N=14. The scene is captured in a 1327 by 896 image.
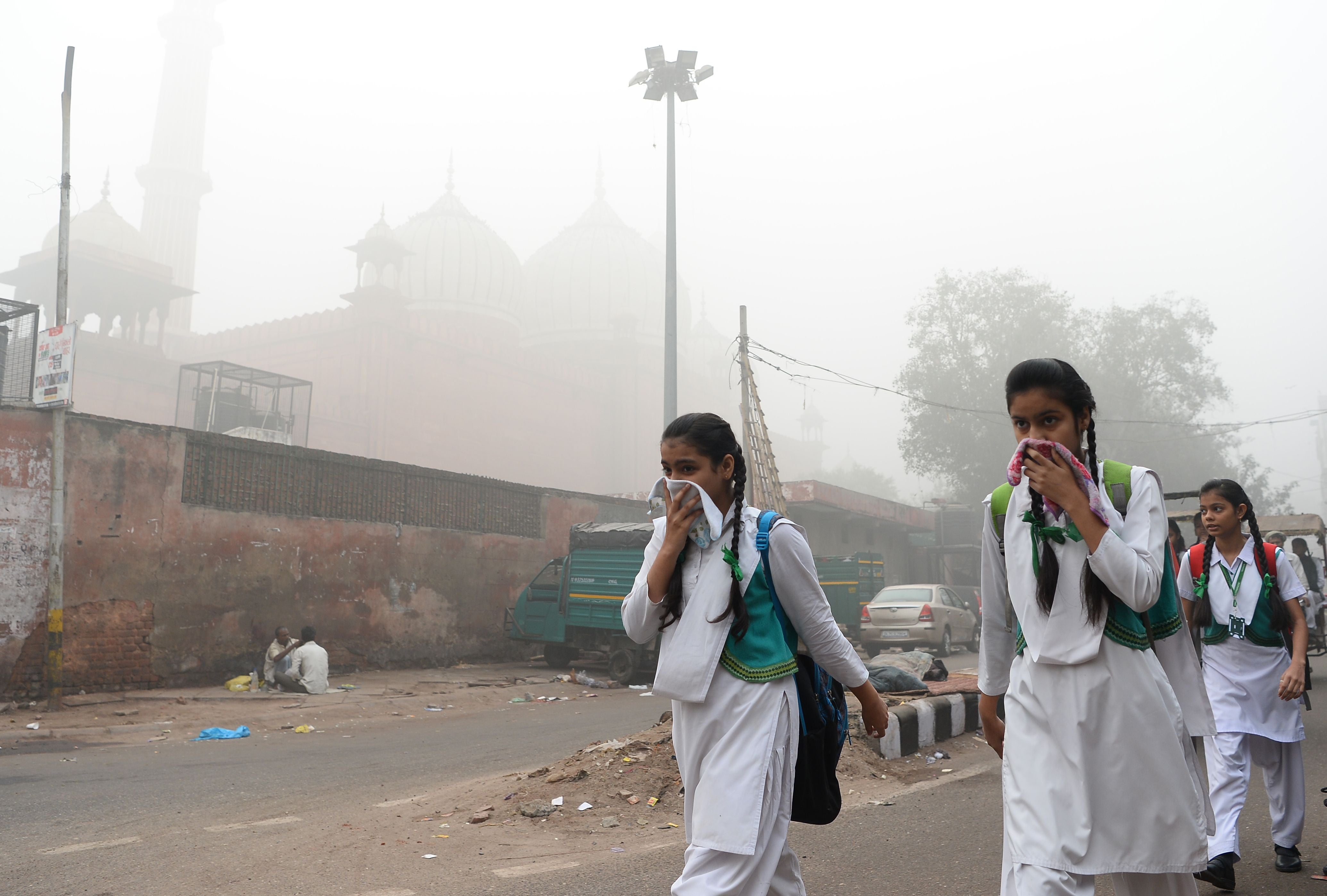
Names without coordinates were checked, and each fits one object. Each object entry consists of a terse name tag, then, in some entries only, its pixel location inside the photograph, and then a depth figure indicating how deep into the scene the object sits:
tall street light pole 16.33
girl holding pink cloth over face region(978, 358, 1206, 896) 2.19
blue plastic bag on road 9.45
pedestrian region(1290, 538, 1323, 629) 12.52
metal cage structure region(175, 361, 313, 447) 24.28
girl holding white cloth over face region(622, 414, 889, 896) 2.41
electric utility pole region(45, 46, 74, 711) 10.72
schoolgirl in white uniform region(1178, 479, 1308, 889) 4.25
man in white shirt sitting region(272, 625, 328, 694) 12.52
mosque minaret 48.84
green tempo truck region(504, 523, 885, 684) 14.76
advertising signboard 11.23
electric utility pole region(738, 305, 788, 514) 18.64
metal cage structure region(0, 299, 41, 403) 12.98
